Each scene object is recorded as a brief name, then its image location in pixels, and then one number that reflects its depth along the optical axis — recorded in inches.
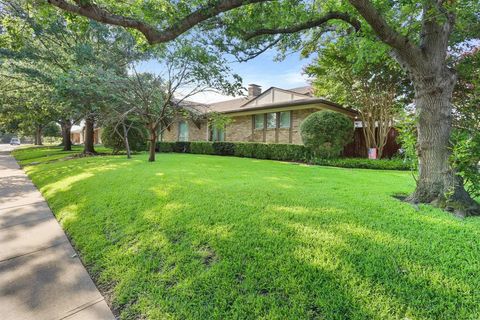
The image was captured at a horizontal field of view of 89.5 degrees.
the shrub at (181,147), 811.4
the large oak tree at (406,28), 155.6
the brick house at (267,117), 572.1
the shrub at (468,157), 146.3
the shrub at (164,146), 847.7
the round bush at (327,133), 467.8
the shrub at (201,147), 725.3
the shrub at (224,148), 676.5
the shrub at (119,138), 651.4
